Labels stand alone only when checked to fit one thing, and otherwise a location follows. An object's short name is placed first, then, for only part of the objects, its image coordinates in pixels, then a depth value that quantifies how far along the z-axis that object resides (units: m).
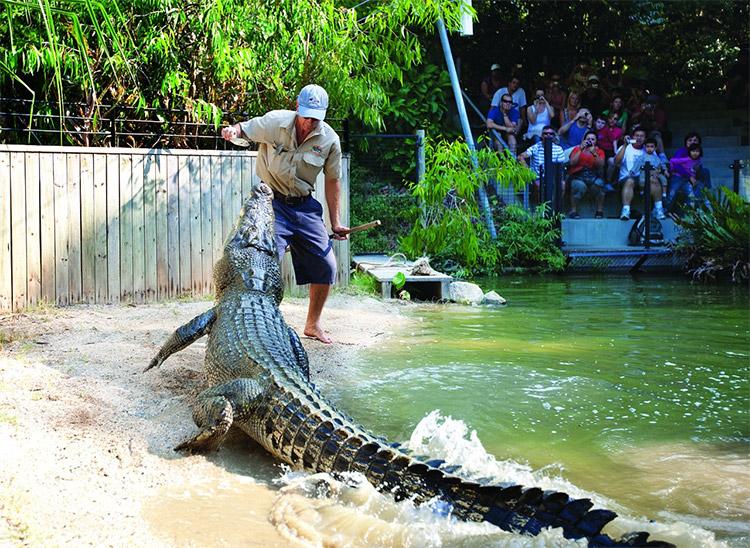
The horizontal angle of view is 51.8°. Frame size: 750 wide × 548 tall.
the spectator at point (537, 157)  12.21
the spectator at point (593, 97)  13.96
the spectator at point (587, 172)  12.58
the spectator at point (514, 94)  13.51
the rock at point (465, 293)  8.08
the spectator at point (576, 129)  13.16
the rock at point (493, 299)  8.05
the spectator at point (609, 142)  13.00
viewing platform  11.44
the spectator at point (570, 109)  13.46
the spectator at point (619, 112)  13.55
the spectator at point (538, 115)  13.20
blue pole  11.63
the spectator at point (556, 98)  13.62
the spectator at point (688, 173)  12.78
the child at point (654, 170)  12.43
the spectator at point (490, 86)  14.07
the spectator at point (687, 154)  12.90
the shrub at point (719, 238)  10.23
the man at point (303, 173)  5.23
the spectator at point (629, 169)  12.52
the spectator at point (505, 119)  13.23
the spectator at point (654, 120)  13.62
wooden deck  8.16
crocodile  2.49
